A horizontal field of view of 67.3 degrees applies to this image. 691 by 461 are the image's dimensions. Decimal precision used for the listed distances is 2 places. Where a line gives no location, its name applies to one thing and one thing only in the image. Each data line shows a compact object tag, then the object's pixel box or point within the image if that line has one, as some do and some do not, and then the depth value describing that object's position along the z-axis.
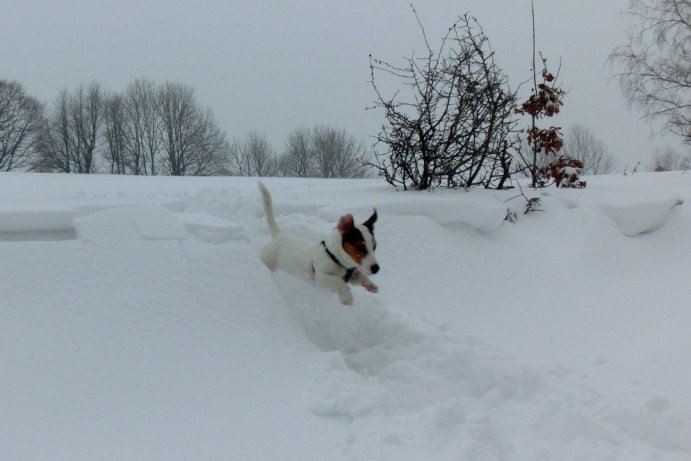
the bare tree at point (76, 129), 35.97
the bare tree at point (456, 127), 7.73
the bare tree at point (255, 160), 40.47
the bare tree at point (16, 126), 32.62
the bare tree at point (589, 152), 38.47
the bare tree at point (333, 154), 36.16
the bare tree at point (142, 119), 37.25
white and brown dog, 4.11
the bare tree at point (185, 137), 37.06
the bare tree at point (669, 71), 14.04
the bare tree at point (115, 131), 36.72
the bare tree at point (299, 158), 38.53
